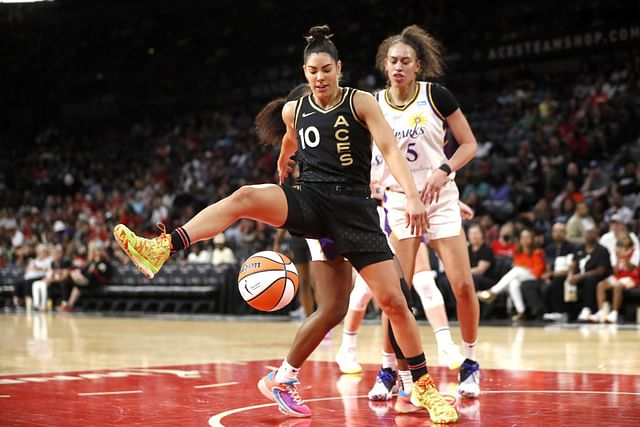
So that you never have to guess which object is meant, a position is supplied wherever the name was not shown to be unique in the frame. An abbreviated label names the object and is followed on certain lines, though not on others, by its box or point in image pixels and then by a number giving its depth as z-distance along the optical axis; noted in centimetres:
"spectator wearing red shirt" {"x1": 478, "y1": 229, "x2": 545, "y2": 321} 1341
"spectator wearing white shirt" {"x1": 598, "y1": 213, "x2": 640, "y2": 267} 1295
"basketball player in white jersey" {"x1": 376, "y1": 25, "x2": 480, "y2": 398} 591
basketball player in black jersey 484
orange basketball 518
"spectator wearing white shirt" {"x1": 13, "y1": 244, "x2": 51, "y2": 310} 2075
